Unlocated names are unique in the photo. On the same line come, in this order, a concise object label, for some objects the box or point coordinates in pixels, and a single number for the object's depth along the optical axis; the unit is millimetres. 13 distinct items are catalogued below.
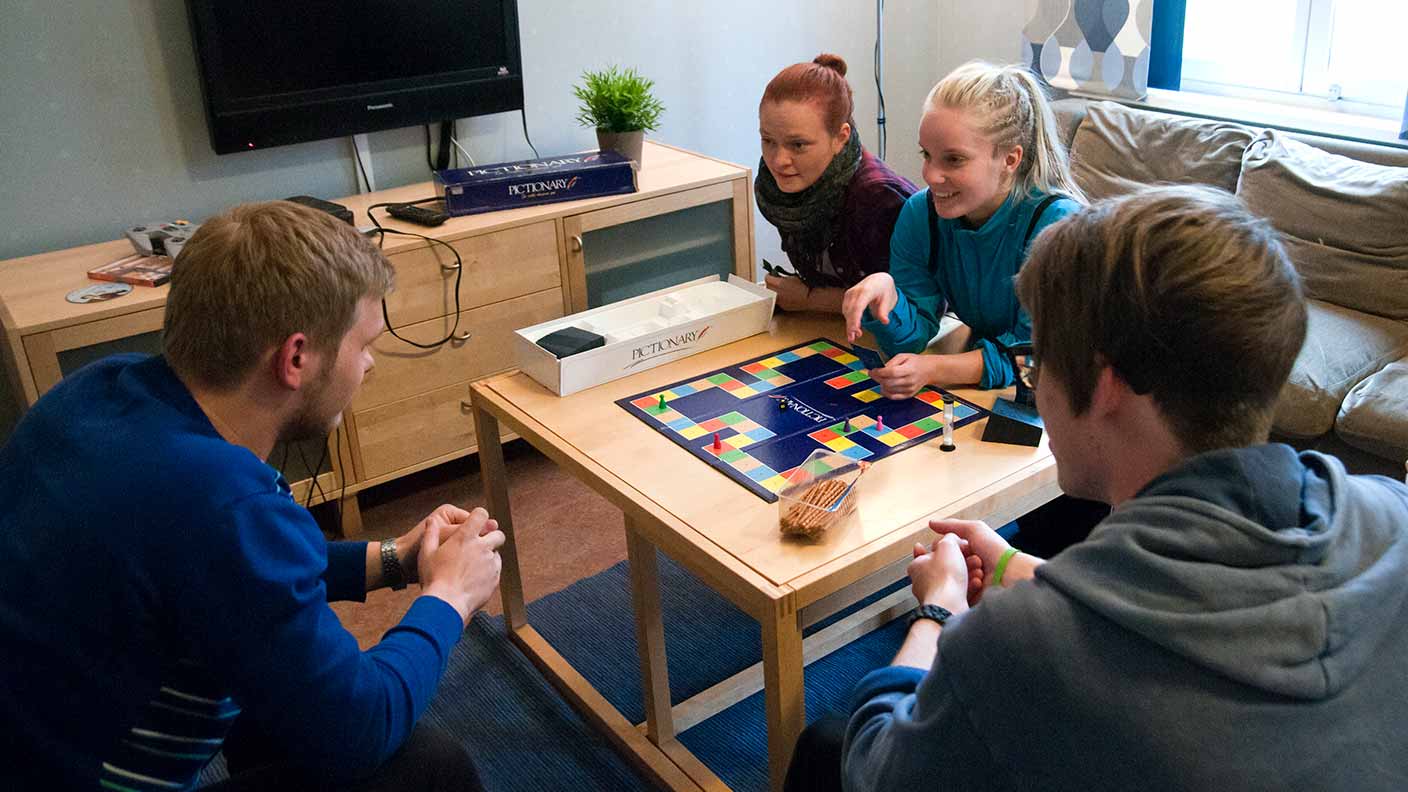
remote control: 2822
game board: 1779
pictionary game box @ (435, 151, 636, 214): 2904
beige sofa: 2469
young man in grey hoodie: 879
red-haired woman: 2303
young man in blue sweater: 1174
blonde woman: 1963
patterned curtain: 3500
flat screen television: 2779
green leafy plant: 3166
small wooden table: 1506
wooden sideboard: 2598
